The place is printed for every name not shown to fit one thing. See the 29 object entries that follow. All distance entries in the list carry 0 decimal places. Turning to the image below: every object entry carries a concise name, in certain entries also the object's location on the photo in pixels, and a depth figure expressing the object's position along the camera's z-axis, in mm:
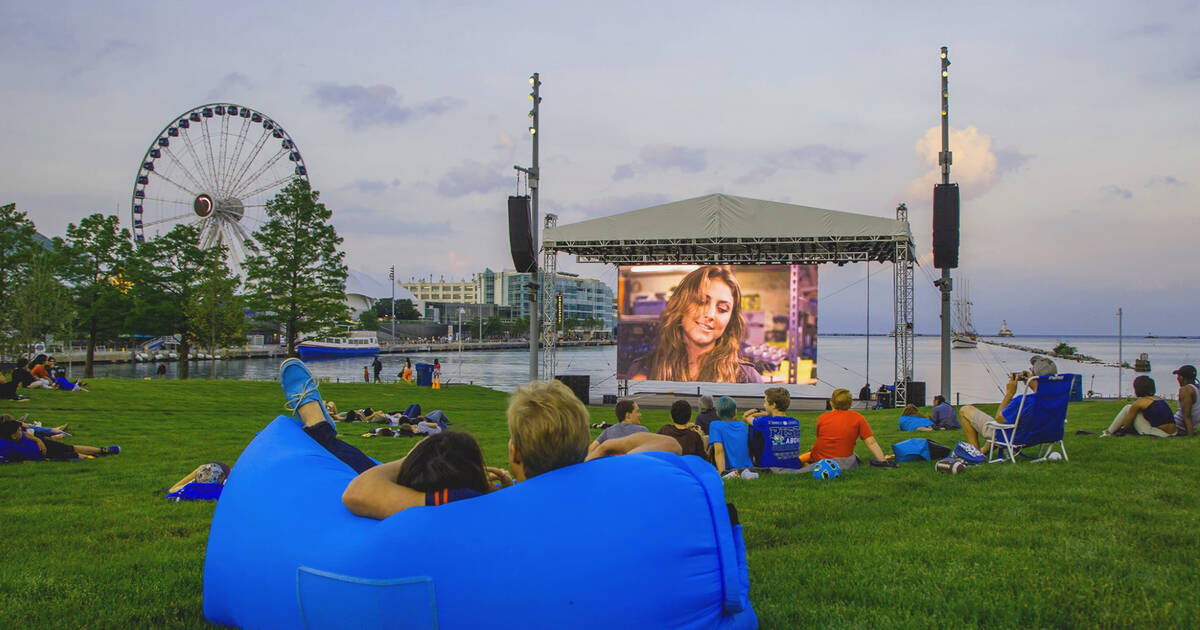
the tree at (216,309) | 30828
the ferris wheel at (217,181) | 39094
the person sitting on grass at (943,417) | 11016
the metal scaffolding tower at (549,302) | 20969
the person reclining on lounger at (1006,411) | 6480
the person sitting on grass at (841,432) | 6488
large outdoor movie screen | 20672
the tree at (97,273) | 30359
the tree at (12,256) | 24875
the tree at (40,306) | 25188
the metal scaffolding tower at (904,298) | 18500
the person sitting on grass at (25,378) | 13990
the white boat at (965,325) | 98688
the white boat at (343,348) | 71438
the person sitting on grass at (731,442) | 6559
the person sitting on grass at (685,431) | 5797
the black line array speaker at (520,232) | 18156
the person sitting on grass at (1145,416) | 7703
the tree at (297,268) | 29484
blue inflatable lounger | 2061
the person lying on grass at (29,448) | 7184
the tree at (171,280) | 30734
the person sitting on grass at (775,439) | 6477
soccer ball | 6121
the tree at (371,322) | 118812
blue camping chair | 6289
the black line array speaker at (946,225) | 15750
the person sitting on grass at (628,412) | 6172
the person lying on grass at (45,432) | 8328
